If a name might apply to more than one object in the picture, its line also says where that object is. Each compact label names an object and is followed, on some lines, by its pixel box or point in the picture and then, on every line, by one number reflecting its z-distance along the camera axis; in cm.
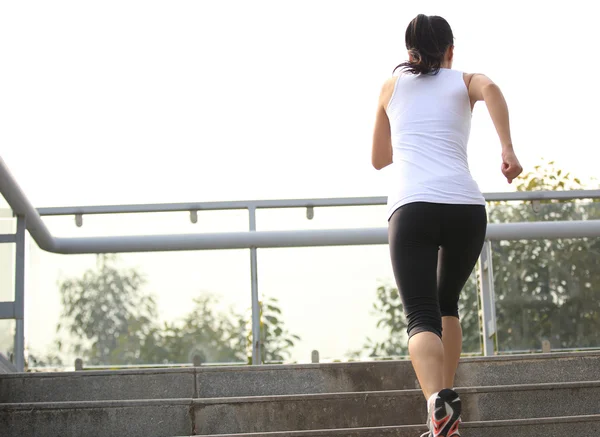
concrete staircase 788
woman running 635
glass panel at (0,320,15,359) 1023
